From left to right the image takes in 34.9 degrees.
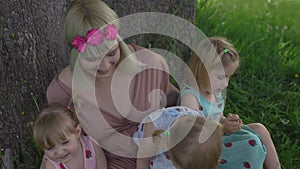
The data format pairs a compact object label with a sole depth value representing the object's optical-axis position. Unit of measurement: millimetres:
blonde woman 2285
